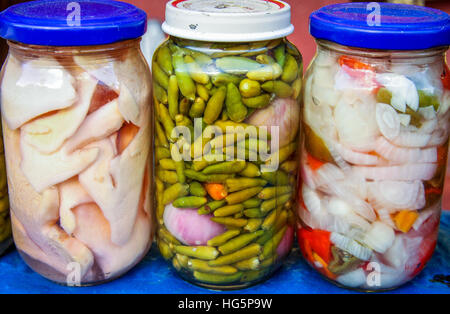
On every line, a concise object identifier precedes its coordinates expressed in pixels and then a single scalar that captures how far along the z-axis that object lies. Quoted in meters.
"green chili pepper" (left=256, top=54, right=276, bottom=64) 0.44
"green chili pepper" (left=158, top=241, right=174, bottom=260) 0.49
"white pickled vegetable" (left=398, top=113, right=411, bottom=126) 0.44
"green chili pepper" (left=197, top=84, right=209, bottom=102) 0.44
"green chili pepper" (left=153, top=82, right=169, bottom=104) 0.46
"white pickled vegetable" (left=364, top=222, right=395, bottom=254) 0.46
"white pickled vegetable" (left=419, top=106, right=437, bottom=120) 0.45
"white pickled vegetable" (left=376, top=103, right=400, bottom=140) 0.44
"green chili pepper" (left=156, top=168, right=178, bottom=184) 0.47
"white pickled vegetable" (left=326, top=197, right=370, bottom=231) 0.46
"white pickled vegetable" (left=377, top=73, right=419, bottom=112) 0.44
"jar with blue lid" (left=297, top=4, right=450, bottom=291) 0.44
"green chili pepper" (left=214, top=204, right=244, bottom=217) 0.46
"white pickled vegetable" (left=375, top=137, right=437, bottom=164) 0.45
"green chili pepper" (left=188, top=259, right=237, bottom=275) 0.47
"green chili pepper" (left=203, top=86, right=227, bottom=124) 0.44
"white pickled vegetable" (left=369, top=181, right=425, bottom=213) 0.46
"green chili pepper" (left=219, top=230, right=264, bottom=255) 0.47
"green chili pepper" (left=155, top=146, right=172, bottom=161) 0.47
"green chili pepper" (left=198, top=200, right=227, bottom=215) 0.46
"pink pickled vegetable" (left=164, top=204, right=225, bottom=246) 0.47
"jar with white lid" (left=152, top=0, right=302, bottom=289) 0.44
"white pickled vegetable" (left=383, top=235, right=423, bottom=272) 0.47
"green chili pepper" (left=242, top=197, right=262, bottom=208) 0.46
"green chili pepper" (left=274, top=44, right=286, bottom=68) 0.45
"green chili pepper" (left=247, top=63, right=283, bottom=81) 0.44
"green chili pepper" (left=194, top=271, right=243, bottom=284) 0.48
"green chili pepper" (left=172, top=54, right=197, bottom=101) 0.44
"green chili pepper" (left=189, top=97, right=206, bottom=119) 0.44
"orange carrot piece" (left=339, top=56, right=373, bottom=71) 0.45
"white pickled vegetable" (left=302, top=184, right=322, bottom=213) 0.48
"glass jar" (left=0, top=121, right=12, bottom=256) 0.50
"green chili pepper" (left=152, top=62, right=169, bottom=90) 0.45
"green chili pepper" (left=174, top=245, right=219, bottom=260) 0.47
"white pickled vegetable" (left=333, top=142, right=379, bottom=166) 0.45
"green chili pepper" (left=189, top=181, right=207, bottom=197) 0.46
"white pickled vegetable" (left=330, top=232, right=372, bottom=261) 0.47
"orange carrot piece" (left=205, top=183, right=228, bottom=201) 0.46
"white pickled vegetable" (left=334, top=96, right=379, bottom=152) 0.45
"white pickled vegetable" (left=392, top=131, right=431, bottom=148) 0.45
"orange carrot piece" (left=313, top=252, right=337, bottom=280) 0.48
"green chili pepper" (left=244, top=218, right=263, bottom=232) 0.47
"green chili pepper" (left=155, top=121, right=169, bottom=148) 0.47
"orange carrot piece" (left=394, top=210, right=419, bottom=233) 0.46
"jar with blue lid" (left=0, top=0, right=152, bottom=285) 0.44
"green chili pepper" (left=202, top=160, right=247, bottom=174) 0.45
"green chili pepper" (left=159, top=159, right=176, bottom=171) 0.47
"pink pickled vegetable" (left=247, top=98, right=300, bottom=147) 0.45
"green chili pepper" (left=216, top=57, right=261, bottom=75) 0.44
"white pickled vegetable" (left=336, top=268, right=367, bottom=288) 0.48
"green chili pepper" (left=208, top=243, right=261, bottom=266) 0.47
